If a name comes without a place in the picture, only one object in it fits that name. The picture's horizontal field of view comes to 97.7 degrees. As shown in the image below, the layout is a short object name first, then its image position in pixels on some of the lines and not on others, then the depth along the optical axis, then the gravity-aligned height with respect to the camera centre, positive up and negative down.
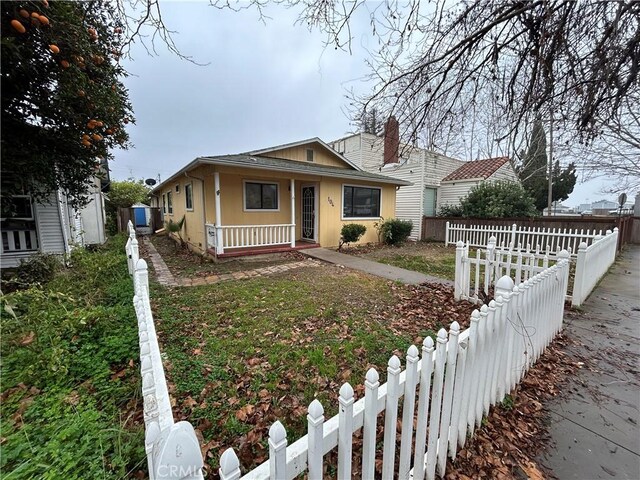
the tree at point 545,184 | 21.52 +2.41
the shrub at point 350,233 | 10.63 -0.79
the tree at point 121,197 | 18.38 +1.29
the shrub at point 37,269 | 5.59 -1.14
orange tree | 3.12 +1.65
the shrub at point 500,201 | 12.94 +0.45
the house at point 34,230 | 6.41 -0.38
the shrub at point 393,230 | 12.05 -0.80
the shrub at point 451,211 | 14.65 +0.01
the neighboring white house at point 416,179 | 14.97 +1.81
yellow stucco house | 8.87 +0.52
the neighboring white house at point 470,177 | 14.93 +1.88
